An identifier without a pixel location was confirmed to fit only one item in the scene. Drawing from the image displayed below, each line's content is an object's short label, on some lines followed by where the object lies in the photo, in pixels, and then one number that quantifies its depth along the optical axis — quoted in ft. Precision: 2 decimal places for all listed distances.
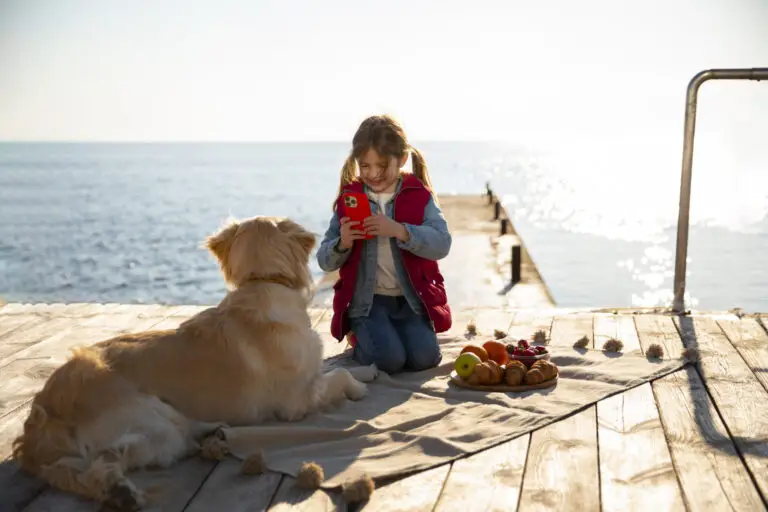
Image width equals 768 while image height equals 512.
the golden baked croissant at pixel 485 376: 15.51
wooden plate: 15.28
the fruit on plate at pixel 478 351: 16.34
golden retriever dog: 10.99
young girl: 16.83
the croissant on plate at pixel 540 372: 15.46
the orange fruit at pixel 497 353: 16.74
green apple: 15.75
